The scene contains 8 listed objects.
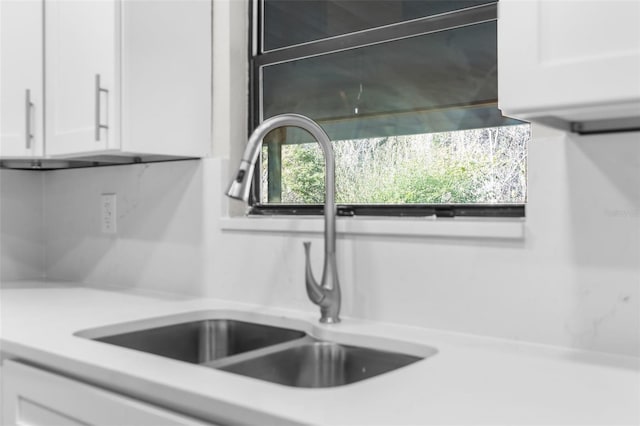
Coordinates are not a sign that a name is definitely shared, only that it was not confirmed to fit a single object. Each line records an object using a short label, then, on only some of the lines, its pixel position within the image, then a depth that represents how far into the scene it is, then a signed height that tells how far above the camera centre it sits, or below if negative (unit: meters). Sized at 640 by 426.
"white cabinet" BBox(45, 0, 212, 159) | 1.66 +0.37
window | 1.46 +0.28
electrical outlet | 2.11 +0.01
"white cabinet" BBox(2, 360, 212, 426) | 1.01 -0.33
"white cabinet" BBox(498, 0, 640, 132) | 0.85 +0.22
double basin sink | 1.29 -0.29
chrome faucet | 1.40 -0.06
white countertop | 0.84 -0.25
